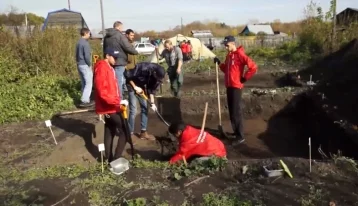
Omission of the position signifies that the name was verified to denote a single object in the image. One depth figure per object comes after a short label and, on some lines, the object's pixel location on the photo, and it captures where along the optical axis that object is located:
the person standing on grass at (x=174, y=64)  9.23
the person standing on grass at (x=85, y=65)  8.08
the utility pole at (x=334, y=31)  17.52
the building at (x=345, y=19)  19.67
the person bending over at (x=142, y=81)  6.59
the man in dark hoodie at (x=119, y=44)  6.89
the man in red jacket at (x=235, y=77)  6.84
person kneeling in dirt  5.17
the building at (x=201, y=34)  41.03
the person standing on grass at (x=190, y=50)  21.96
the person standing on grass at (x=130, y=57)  7.30
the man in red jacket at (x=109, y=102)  5.30
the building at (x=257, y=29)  53.88
